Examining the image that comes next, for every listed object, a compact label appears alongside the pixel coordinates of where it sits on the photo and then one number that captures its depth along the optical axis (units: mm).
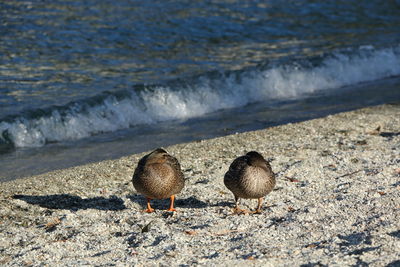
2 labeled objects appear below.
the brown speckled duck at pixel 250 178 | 12500
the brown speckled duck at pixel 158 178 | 12820
